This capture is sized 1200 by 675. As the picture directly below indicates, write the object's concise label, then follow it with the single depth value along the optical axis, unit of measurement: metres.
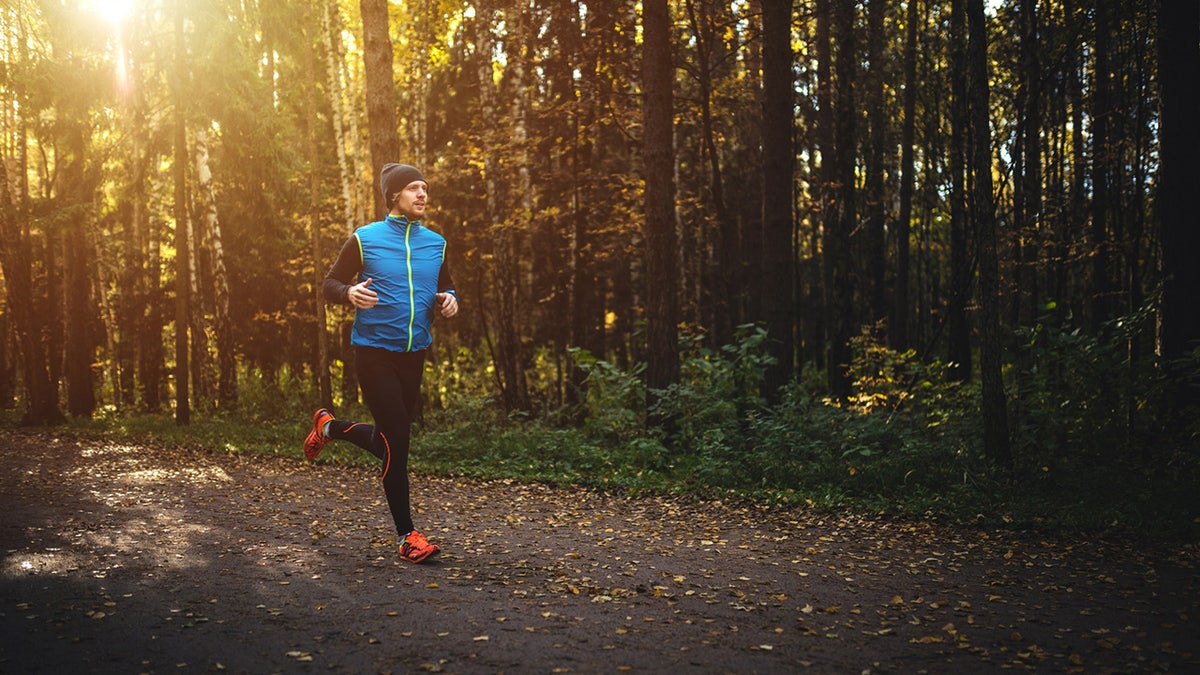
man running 5.55
